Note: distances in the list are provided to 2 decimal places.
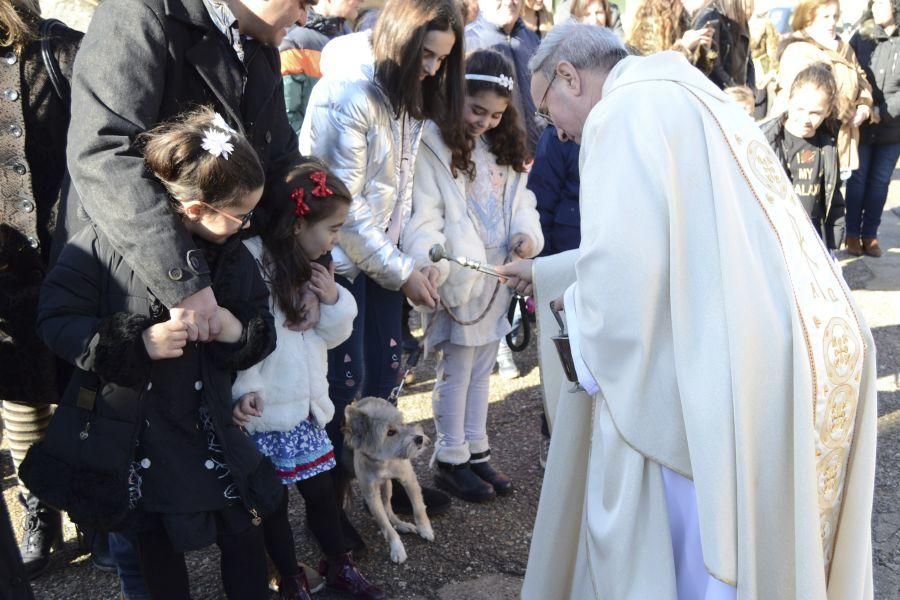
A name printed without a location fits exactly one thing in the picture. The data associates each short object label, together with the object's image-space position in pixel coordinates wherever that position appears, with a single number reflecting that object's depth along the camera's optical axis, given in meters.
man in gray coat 2.35
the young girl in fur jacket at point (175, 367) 2.41
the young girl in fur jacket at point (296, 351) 2.91
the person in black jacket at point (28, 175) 2.88
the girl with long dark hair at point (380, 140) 3.29
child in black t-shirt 5.24
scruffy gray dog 3.41
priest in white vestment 2.23
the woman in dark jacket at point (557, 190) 4.35
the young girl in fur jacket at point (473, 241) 3.72
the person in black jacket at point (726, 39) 6.94
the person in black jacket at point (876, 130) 8.06
